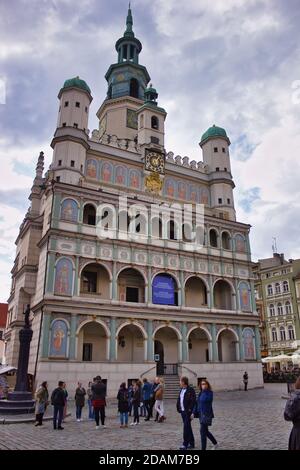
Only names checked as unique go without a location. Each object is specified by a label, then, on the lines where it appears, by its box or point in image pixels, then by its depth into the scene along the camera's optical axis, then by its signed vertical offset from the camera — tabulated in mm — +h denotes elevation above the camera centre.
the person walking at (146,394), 17234 -890
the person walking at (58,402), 13665 -995
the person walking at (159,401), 15434 -1074
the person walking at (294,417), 6072 -654
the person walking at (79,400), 15903 -1048
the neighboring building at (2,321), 69000 +8813
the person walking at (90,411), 16875 -1575
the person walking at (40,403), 14586 -1071
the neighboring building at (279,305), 54031 +9342
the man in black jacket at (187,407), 9570 -843
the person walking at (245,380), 33062 -570
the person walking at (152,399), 16684 -1082
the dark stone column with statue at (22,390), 17422 -770
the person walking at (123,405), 13930 -1084
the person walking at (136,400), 15233 -1035
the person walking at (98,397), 13609 -800
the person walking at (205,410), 9047 -840
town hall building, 28734 +8615
